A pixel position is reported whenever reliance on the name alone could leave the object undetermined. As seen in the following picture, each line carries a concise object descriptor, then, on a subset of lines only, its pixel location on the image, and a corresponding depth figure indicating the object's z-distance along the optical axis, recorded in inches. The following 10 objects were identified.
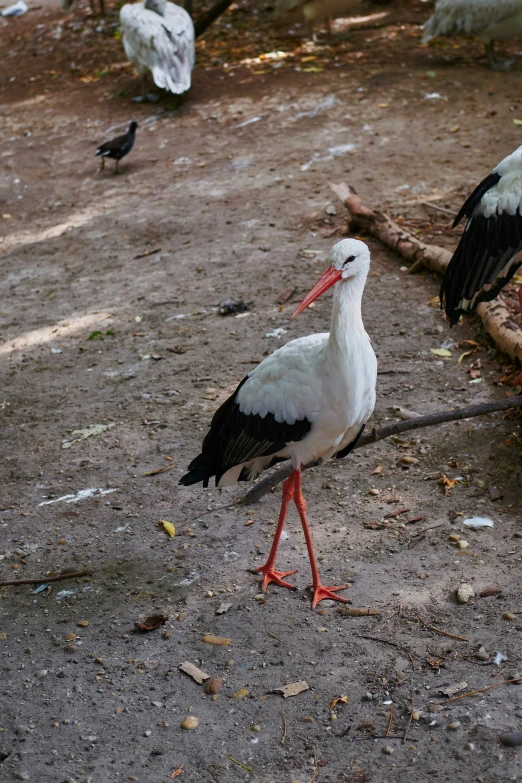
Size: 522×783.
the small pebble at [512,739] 120.0
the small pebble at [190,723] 130.3
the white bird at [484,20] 416.2
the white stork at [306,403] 143.8
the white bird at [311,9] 484.1
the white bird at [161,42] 438.3
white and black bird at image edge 204.2
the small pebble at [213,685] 136.5
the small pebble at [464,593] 150.8
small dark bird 377.1
